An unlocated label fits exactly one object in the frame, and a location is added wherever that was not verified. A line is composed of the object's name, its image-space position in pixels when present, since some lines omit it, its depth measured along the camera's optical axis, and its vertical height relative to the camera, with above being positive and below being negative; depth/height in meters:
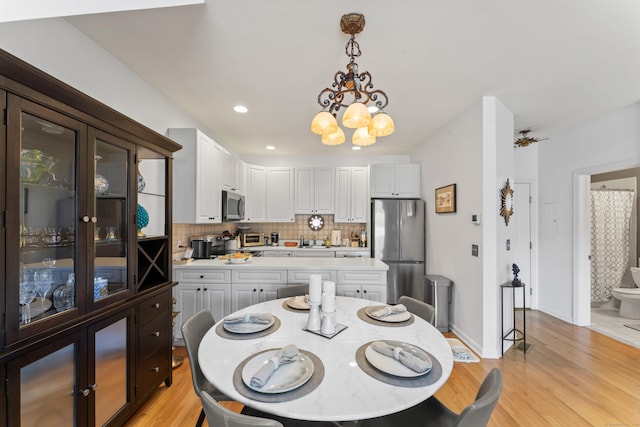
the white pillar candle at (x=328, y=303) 1.48 -0.48
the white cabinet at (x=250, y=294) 2.83 -0.83
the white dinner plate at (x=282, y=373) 0.99 -0.63
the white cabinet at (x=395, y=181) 4.51 +0.57
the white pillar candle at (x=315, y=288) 1.54 -0.42
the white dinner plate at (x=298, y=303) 1.87 -0.63
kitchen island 2.79 -0.70
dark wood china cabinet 1.07 -0.23
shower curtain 4.20 -0.34
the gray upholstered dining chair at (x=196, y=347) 1.48 -0.77
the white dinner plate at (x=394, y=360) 1.09 -0.64
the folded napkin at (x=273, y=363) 1.00 -0.61
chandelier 1.53 +0.59
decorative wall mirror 2.76 +0.12
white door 4.18 -0.29
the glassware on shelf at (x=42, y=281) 1.24 -0.31
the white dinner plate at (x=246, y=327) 1.47 -0.63
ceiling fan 3.81 +1.07
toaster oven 4.82 -0.44
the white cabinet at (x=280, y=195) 4.98 +0.36
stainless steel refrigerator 4.12 -0.38
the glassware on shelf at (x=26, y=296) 1.16 -0.36
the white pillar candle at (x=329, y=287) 1.49 -0.40
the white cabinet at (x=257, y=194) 4.83 +0.38
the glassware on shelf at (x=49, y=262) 1.28 -0.23
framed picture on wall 3.29 +0.20
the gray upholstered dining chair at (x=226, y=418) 0.84 -0.65
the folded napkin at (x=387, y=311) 1.72 -0.63
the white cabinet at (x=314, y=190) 4.95 +0.45
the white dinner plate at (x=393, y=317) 1.66 -0.64
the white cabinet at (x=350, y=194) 4.91 +0.38
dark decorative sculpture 2.74 -0.66
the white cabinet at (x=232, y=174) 3.70 +0.60
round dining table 0.92 -0.65
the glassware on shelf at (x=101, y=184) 1.53 +0.18
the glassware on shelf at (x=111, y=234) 1.63 -0.12
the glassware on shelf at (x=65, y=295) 1.32 -0.40
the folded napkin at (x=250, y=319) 1.58 -0.63
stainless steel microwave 3.59 +0.12
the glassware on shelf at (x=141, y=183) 2.29 +0.27
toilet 3.60 -1.16
